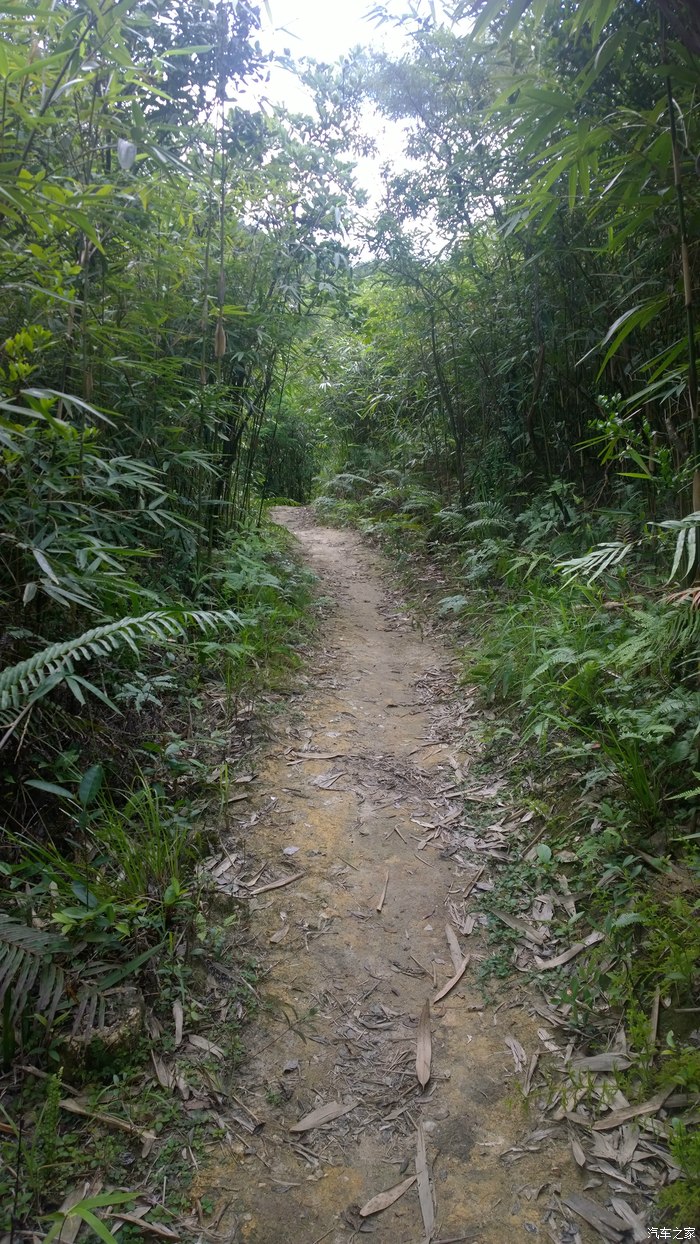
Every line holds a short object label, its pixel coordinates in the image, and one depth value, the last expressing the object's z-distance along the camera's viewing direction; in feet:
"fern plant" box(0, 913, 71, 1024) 5.02
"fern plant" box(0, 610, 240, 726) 6.01
